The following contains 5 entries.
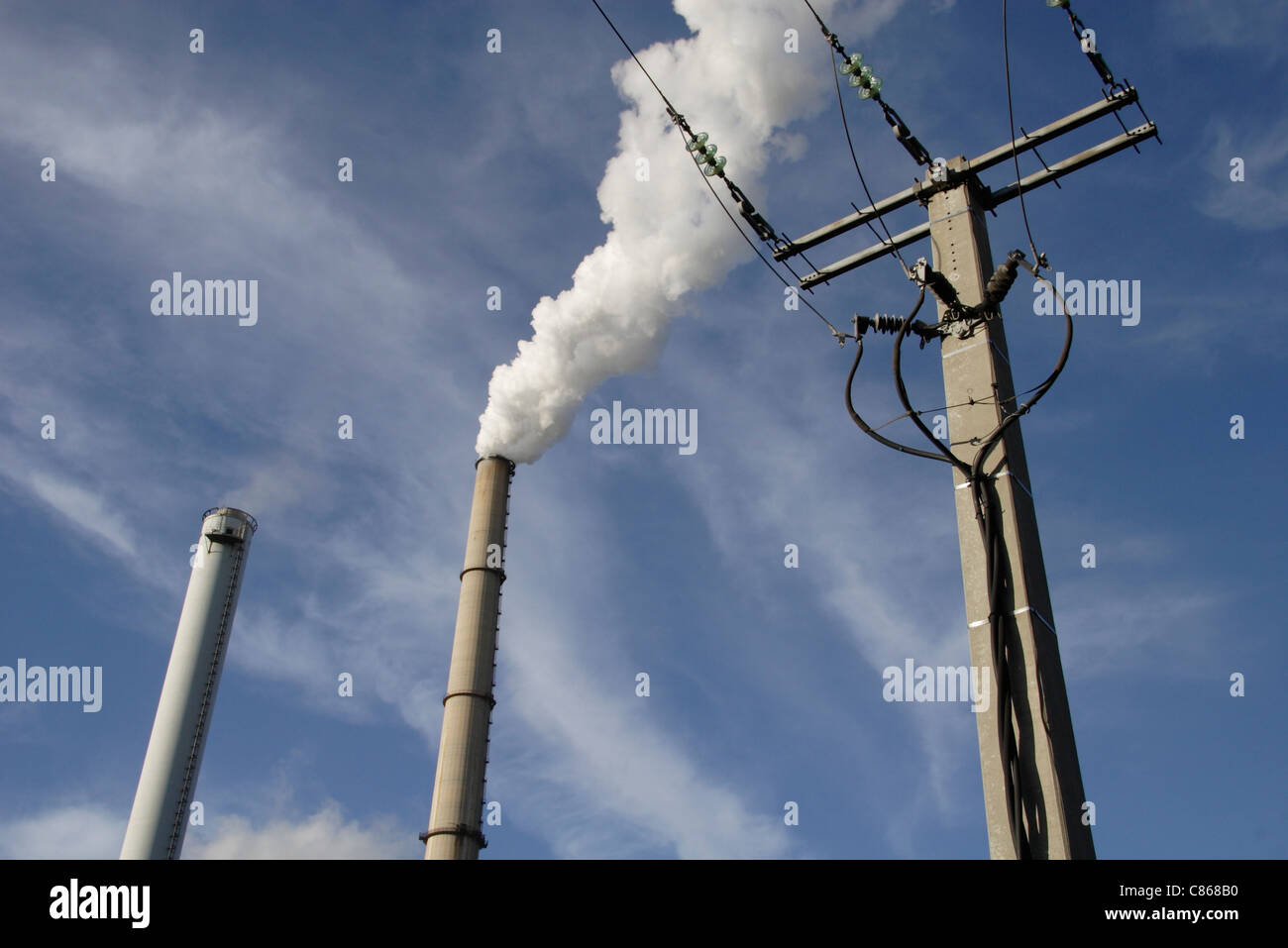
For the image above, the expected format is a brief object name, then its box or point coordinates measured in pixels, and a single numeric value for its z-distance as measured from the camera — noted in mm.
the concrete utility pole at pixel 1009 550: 8258
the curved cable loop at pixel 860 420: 9180
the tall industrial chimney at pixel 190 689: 38938
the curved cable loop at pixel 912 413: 9039
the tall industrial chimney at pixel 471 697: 30641
